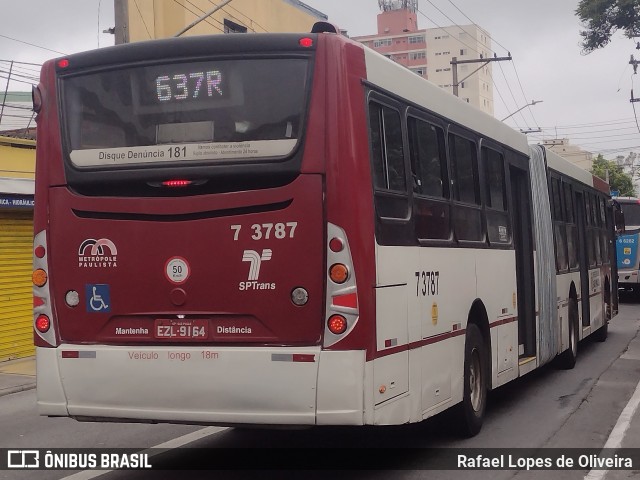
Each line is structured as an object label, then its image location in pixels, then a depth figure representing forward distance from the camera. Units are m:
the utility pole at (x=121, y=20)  15.95
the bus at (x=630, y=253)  30.95
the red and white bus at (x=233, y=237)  6.47
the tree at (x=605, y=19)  26.52
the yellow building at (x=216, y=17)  24.52
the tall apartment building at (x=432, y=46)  124.94
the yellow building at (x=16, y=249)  17.20
